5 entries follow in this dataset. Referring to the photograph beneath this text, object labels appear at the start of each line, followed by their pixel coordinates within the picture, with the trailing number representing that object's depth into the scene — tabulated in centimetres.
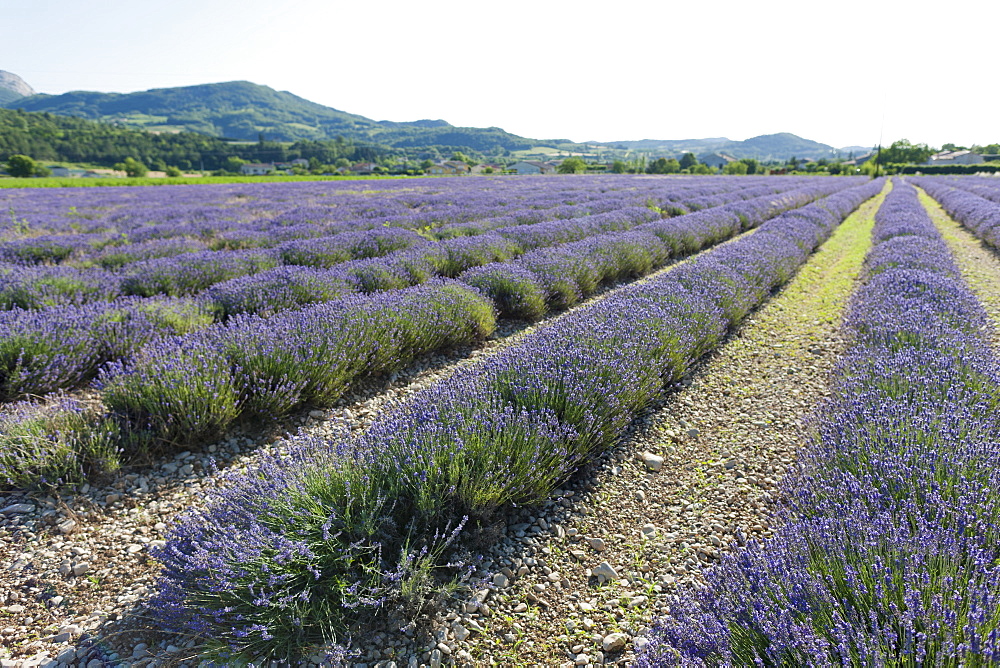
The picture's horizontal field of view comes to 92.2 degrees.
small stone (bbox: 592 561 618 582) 223
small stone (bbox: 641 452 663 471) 304
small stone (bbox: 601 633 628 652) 188
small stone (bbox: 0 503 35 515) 250
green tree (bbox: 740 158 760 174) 6806
